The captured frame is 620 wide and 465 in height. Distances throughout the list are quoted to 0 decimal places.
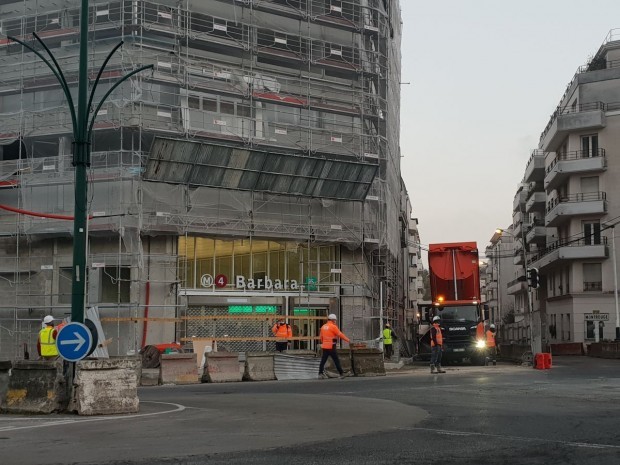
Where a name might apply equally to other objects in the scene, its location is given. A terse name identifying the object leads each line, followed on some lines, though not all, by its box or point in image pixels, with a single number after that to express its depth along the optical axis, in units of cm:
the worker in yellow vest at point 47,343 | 2111
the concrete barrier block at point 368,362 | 2623
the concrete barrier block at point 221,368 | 2462
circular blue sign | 1325
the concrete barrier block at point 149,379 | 2369
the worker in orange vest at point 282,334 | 2969
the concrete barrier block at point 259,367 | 2506
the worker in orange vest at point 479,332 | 3388
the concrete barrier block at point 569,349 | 5478
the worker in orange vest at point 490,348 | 3469
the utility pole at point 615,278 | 5496
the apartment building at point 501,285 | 11207
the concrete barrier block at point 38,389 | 1392
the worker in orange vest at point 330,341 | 2342
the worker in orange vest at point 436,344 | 2641
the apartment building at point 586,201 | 6212
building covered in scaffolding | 3344
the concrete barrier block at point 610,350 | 4526
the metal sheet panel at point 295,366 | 2562
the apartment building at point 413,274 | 8238
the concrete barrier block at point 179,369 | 2383
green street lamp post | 1432
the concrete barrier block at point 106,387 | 1353
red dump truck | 3403
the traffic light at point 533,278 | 3341
